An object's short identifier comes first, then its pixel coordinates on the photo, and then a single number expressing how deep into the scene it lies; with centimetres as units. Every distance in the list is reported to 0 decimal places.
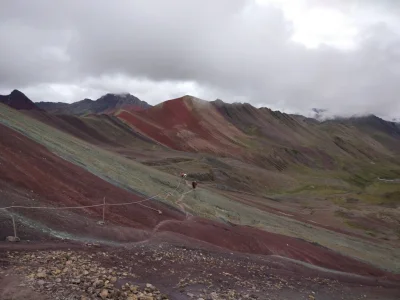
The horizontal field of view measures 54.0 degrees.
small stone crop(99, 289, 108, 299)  1206
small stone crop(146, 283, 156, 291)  1415
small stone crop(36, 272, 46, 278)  1250
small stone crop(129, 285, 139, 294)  1314
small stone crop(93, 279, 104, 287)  1277
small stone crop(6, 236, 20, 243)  1558
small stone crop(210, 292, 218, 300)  1495
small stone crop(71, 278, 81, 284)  1268
